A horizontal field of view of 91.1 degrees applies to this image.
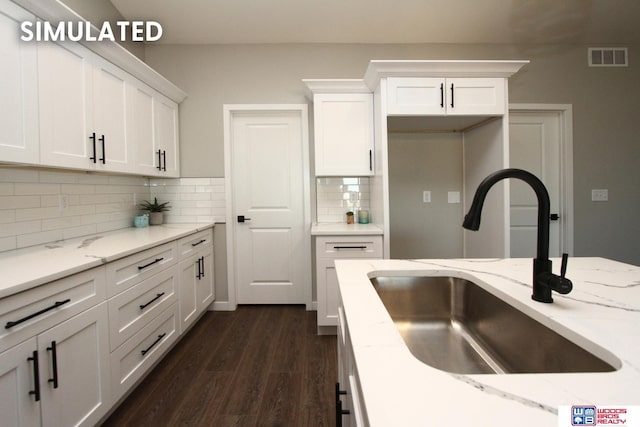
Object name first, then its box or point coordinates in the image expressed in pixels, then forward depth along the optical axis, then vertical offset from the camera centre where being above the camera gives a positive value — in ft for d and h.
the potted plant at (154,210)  9.73 +0.00
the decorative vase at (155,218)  9.73 -0.25
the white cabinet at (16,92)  4.63 +1.85
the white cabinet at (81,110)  5.39 +2.00
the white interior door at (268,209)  10.73 -0.02
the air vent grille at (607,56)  10.48 +4.91
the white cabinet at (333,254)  8.38 -1.26
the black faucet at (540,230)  2.42 -0.21
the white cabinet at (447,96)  8.06 +2.81
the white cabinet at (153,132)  8.02 +2.19
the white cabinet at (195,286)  8.09 -2.18
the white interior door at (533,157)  10.67 +1.61
